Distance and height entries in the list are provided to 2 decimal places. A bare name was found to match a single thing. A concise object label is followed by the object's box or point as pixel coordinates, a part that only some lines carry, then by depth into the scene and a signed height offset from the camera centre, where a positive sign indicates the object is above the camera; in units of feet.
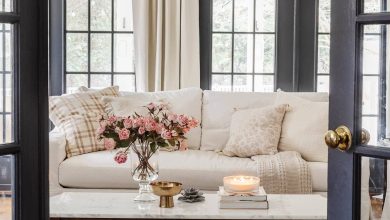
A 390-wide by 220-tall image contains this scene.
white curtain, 16.96 +1.55
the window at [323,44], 17.28 +1.55
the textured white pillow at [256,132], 13.66 -0.73
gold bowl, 9.61 -1.42
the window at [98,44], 17.48 +1.54
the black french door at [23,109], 5.34 -0.09
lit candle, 9.94 -1.35
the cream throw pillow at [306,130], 13.51 -0.67
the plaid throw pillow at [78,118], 13.81 -0.44
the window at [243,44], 17.48 +1.56
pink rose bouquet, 10.15 -0.53
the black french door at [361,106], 5.40 -0.05
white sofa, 12.75 -1.45
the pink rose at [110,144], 10.13 -0.74
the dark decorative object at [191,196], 10.16 -1.59
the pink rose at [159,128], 10.18 -0.47
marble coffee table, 9.41 -1.71
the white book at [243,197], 9.79 -1.53
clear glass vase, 10.40 -1.19
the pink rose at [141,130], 10.13 -0.50
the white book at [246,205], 9.75 -1.65
